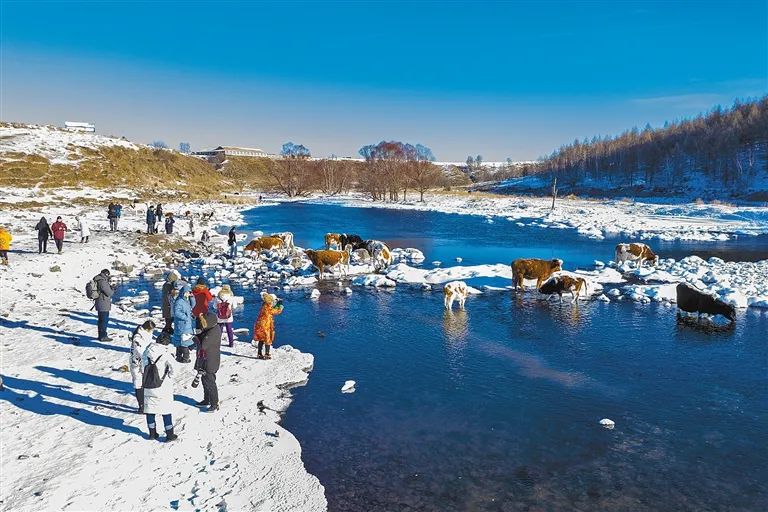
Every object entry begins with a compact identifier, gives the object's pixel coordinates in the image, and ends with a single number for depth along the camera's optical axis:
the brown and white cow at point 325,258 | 21.64
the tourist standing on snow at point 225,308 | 11.54
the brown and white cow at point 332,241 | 28.91
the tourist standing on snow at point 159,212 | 33.44
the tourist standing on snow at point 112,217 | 29.62
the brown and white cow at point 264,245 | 26.52
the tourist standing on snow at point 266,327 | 11.34
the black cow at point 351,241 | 27.66
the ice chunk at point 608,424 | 8.69
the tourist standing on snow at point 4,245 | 19.06
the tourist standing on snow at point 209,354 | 8.56
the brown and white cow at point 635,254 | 24.59
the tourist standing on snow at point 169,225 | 30.44
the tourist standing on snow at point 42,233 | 21.16
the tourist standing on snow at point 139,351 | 8.09
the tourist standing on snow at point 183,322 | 10.81
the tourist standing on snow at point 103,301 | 11.72
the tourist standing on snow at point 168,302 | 12.41
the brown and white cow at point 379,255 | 24.14
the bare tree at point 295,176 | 97.96
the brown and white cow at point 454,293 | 16.70
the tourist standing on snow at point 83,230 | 24.95
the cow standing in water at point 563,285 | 17.82
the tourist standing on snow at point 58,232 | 21.61
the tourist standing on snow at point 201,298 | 11.67
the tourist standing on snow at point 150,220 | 28.55
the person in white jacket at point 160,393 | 7.48
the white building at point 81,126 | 98.94
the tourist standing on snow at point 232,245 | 25.50
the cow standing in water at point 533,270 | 19.33
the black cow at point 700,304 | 15.16
